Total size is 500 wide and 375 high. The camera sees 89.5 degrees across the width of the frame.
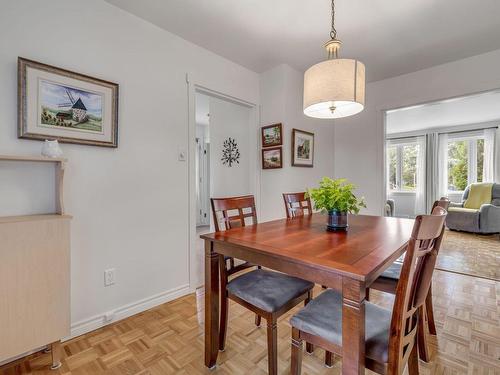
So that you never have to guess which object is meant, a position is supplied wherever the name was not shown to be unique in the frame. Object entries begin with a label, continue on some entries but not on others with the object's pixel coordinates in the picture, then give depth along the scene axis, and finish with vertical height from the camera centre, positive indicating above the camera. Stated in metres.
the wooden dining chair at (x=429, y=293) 1.38 -0.61
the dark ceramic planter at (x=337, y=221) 1.52 -0.21
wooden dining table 0.83 -0.28
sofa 4.58 -0.54
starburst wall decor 3.47 +0.47
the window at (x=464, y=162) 5.78 +0.57
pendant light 1.36 +0.58
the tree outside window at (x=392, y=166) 7.13 +0.57
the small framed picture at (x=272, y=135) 2.93 +0.60
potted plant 1.50 -0.10
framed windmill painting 1.51 +0.52
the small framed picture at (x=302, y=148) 3.03 +0.47
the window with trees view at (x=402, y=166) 6.79 +0.55
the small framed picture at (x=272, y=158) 2.97 +0.34
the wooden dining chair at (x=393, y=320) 0.84 -0.55
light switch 2.31 +0.29
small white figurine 1.48 +0.21
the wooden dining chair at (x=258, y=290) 1.22 -0.56
